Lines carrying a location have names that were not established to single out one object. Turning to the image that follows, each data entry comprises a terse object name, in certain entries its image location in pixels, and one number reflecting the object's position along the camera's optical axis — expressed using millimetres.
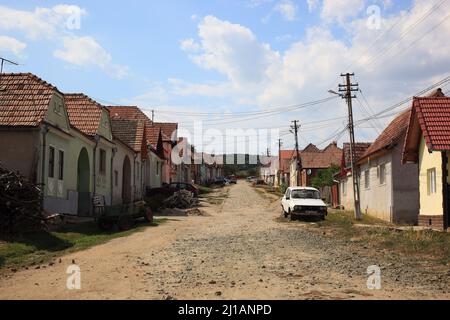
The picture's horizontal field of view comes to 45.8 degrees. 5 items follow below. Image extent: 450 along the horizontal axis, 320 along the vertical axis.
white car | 26641
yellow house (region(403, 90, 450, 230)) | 18641
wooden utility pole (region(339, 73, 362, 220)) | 29750
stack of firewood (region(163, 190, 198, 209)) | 37559
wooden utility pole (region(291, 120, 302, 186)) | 58562
